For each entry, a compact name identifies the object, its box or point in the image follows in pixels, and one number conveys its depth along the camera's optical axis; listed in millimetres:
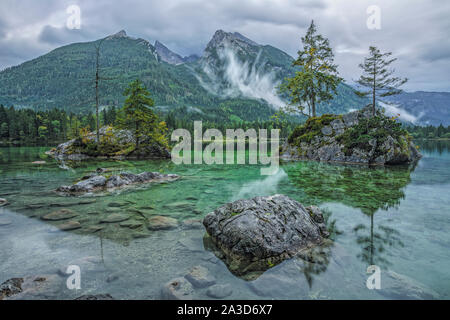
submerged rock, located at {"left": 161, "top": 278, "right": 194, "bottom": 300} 4855
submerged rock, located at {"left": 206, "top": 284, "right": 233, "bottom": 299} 4980
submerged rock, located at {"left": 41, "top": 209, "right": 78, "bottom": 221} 9677
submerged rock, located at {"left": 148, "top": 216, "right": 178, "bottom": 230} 8976
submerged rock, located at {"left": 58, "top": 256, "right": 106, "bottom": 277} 5840
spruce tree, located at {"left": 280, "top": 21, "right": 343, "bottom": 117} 36750
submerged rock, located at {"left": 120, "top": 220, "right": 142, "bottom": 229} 9083
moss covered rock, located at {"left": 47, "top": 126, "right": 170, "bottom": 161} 36969
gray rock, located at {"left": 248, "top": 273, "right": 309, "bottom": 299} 5047
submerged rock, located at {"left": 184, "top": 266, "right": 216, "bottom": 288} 5350
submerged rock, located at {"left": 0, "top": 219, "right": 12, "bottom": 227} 9035
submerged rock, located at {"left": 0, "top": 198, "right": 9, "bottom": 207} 11523
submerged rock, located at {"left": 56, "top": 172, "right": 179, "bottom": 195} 14297
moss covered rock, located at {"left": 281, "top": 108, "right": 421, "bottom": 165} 28906
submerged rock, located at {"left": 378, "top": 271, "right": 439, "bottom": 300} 4996
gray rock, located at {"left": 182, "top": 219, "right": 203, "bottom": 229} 9047
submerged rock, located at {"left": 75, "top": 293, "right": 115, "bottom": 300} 4629
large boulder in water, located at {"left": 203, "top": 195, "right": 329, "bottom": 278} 6520
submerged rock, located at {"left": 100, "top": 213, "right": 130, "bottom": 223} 9586
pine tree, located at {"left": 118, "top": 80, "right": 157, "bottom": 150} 33781
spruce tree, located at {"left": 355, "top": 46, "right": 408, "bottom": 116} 31219
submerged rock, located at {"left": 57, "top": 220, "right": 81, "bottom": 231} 8650
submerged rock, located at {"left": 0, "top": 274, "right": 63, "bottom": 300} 4766
